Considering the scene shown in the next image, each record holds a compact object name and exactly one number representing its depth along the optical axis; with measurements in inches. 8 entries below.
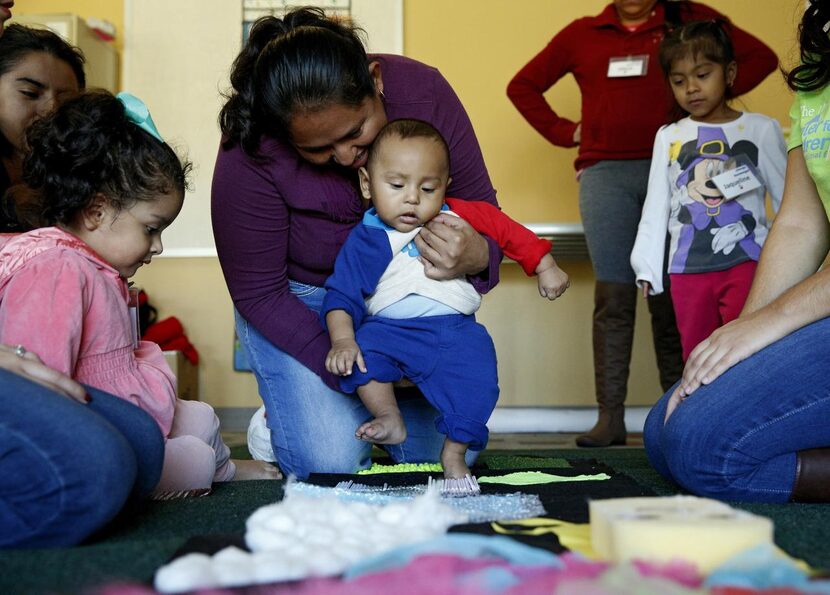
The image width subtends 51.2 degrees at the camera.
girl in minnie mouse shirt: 91.6
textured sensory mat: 35.7
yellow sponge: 32.0
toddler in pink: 51.4
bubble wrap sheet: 46.3
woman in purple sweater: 59.1
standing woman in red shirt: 109.5
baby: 59.4
